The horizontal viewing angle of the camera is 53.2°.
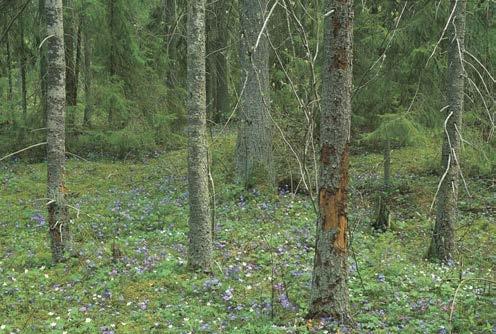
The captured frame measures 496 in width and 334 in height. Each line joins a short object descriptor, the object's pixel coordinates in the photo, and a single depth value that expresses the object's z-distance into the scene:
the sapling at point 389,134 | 9.73
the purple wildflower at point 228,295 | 5.58
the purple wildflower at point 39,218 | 9.96
